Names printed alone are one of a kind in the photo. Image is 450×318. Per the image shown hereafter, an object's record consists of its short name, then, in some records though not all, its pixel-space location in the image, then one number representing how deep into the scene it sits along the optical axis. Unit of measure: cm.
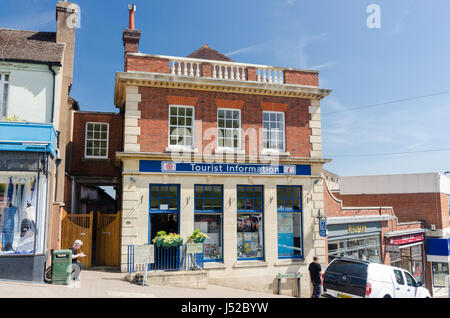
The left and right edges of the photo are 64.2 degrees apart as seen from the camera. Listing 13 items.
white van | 1111
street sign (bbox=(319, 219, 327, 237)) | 1545
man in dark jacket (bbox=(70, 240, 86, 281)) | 1102
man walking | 1209
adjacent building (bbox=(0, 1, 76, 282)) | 1073
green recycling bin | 1065
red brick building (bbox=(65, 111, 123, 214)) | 1727
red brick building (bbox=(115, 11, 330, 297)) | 1399
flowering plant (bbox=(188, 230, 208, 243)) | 1359
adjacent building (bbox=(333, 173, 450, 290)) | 2288
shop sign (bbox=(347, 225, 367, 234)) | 1769
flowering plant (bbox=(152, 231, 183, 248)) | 1309
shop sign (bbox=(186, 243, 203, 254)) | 1302
